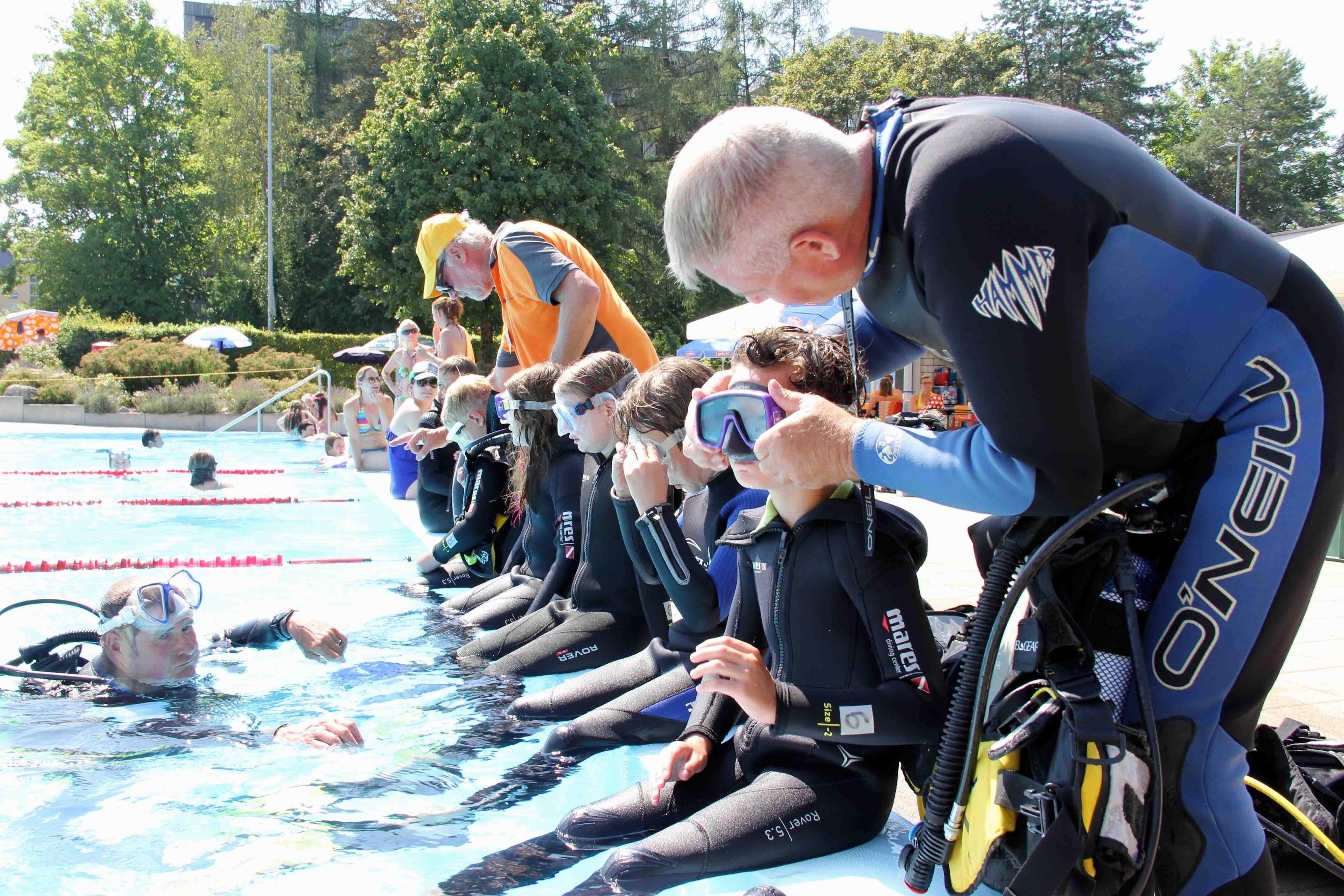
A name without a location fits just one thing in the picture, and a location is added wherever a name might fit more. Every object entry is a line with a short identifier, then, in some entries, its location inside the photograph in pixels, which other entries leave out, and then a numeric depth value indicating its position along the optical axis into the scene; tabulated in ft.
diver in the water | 12.53
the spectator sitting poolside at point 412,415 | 27.78
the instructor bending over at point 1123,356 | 4.75
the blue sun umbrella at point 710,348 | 50.42
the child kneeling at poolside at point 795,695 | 6.82
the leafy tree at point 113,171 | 135.13
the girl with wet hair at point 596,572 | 13.02
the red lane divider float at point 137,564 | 23.12
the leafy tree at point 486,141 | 91.09
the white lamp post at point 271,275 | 112.78
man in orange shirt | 15.37
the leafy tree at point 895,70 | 105.60
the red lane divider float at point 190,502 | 33.17
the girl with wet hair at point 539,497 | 14.53
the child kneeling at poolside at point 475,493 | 18.06
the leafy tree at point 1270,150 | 126.62
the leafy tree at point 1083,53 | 116.78
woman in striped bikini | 40.04
